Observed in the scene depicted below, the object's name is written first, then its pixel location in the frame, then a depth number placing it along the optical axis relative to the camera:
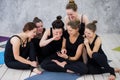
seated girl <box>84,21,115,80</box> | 3.71
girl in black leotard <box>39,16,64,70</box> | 3.89
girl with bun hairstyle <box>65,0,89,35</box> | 4.15
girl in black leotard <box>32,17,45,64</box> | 4.16
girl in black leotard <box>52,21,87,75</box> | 3.82
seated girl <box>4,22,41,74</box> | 3.87
